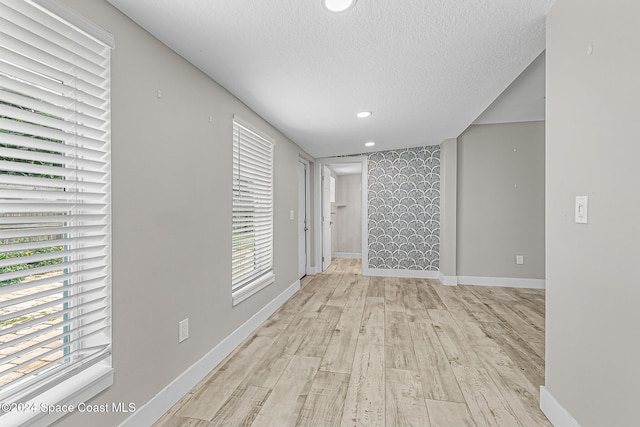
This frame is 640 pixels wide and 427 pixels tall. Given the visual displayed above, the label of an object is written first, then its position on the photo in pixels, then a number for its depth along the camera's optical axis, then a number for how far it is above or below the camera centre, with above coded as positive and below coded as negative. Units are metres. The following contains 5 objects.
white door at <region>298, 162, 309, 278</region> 5.19 -0.15
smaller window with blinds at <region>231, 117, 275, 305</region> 2.67 -0.02
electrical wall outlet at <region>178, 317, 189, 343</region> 1.89 -0.75
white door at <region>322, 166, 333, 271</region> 5.86 -0.13
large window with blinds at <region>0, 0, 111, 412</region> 1.07 +0.04
